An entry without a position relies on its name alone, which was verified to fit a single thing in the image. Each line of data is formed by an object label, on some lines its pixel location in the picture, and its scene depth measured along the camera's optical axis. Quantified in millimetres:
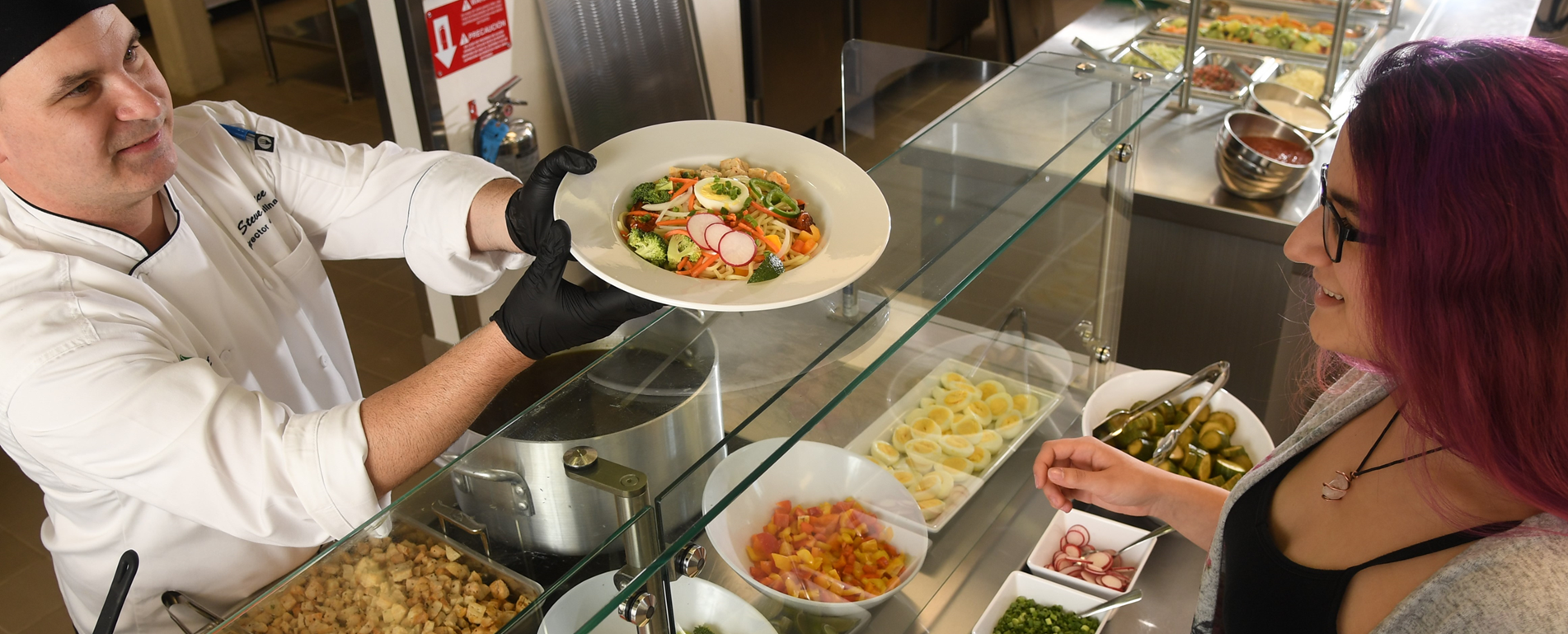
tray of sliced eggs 1493
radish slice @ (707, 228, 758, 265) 1184
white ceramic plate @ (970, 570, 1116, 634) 1505
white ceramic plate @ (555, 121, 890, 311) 1116
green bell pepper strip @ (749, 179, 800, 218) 1296
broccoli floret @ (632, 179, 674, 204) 1325
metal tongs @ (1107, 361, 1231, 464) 1738
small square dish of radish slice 1544
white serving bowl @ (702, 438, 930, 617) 1258
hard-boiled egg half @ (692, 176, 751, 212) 1283
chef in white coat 1179
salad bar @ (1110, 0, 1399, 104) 3525
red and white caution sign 3223
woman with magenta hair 904
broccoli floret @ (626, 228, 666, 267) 1212
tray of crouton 925
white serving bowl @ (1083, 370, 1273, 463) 1757
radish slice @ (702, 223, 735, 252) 1203
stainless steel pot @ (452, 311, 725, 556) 942
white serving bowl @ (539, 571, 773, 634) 901
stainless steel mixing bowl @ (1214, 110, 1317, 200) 2688
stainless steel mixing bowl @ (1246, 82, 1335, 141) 3143
